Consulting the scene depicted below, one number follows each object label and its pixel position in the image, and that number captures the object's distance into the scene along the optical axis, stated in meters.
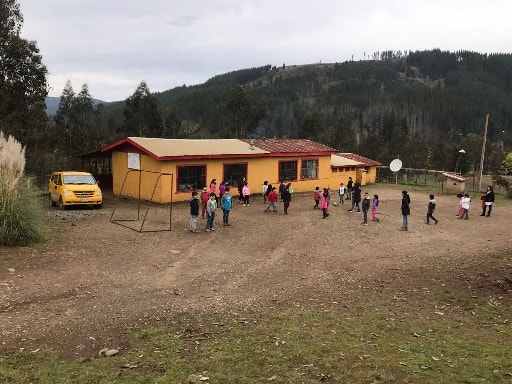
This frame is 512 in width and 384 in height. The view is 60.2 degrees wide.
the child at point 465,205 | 21.83
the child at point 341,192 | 25.42
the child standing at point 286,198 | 21.89
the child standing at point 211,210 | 17.16
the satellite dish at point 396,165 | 36.58
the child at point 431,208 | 20.47
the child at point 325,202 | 21.44
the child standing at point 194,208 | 16.66
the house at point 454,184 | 32.47
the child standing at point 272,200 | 21.77
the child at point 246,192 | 23.88
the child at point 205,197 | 18.85
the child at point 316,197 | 23.60
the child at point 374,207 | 20.70
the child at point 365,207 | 20.05
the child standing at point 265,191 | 24.79
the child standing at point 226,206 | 18.36
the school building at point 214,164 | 23.89
